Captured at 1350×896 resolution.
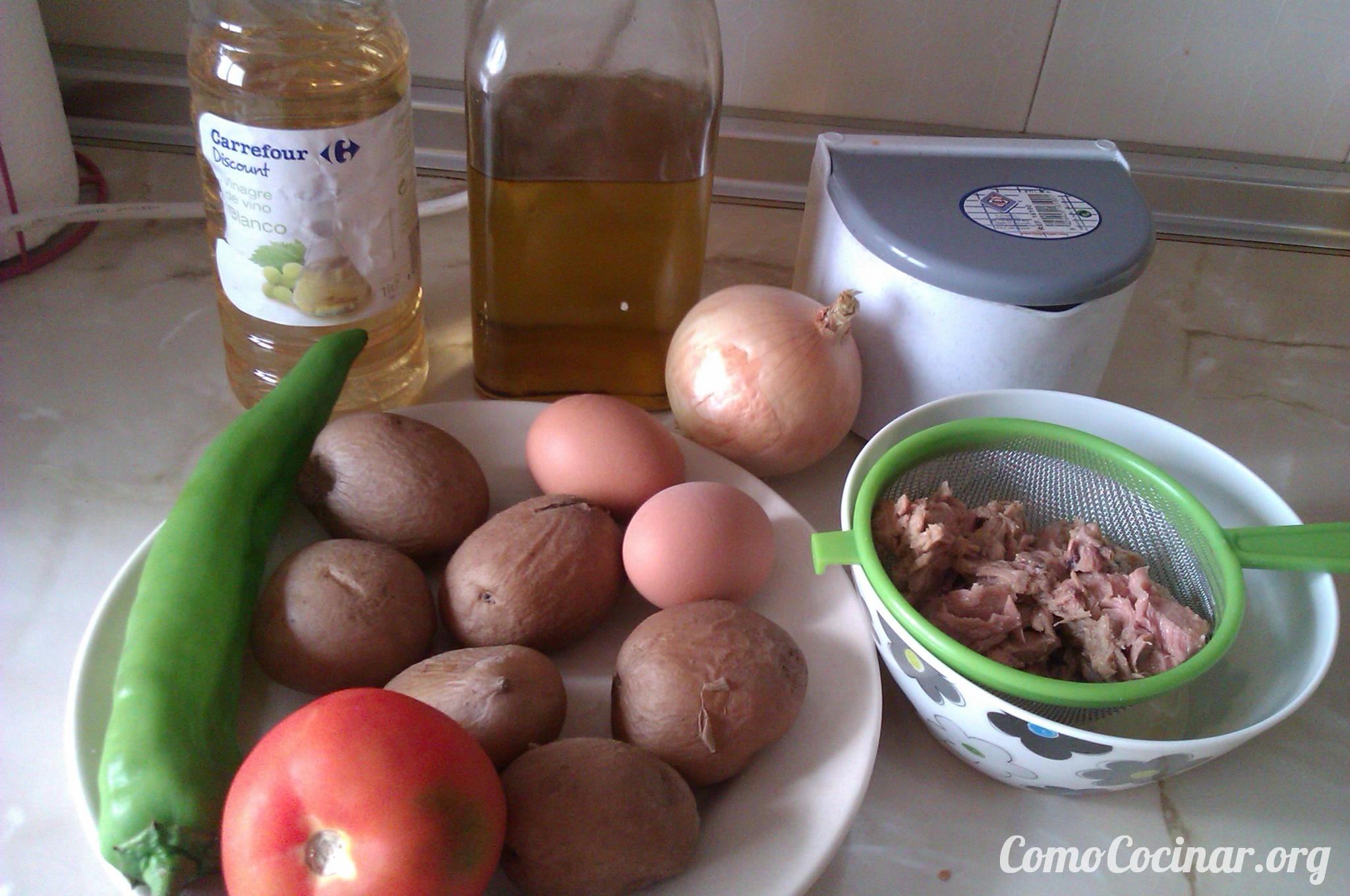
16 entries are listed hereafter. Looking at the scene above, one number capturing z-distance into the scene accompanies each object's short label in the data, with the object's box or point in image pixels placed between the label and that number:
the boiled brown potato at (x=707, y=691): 0.49
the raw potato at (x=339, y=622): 0.52
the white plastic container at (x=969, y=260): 0.65
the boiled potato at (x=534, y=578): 0.55
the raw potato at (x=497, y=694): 0.47
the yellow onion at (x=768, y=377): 0.66
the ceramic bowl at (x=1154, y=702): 0.48
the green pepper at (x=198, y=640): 0.42
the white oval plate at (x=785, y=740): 0.46
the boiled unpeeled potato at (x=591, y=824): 0.43
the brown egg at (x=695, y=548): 0.56
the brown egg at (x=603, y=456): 0.61
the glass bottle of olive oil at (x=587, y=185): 0.66
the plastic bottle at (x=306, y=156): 0.60
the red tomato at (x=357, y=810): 0.37
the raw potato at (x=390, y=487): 0.58
